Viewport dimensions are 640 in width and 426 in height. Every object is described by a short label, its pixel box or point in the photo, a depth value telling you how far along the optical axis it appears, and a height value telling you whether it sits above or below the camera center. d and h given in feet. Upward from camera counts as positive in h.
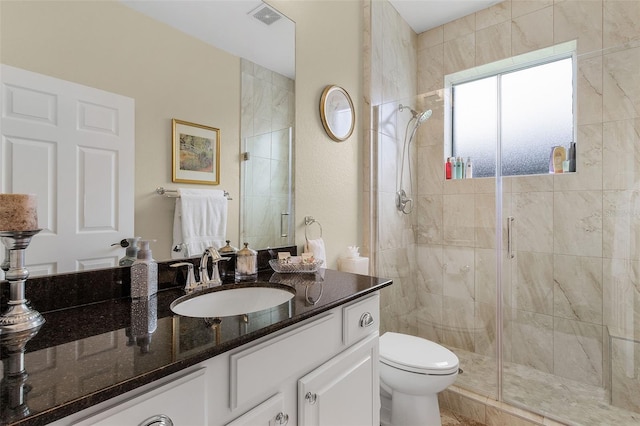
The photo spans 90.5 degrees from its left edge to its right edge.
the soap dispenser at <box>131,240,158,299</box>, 3.25 -0.62
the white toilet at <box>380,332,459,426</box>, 5.24 -2.80
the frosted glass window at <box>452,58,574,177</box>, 7.41 +2.33
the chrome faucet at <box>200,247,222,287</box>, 3.87 -0.69
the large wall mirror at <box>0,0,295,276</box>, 2.98 +1.58
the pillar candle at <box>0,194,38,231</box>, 2.35 +0.01
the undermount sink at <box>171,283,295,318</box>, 3.52 -1.02
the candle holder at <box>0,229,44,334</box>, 2.40 -0.57
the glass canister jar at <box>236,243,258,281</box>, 4.32 -0.70
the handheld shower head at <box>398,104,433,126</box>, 8.45 +2.59
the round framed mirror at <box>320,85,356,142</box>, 6.09 +2.02
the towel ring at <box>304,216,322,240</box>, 5.77 -0.19
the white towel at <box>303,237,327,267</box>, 5.59 -0.63
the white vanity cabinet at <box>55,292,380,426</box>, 1.96 -1.38
